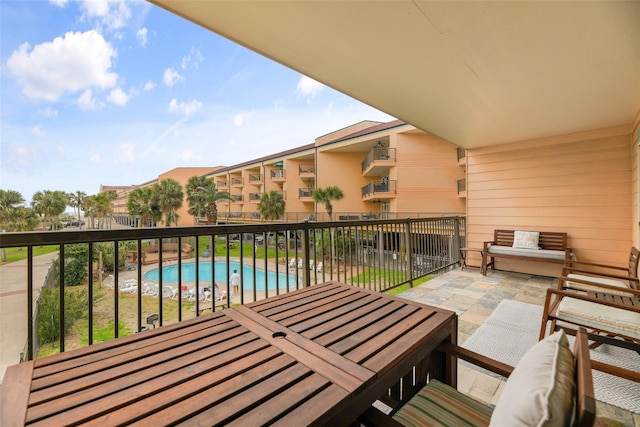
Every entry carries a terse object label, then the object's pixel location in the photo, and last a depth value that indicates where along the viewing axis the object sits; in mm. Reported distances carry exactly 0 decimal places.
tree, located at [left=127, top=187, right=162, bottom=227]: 24078
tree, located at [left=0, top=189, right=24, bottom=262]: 15305
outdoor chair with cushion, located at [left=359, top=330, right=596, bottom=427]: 578
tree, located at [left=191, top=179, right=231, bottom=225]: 25438
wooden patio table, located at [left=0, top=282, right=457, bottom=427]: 757
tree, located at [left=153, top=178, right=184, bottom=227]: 24359
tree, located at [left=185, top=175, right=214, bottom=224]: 25608
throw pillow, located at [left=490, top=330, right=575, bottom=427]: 576
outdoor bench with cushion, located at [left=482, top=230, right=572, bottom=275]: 4406
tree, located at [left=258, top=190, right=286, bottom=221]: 22969
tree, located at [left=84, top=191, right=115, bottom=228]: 25580
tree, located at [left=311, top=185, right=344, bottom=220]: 19422
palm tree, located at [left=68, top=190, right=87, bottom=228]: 25283
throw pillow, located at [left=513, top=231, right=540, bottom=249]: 4723
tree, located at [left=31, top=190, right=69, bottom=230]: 20422
